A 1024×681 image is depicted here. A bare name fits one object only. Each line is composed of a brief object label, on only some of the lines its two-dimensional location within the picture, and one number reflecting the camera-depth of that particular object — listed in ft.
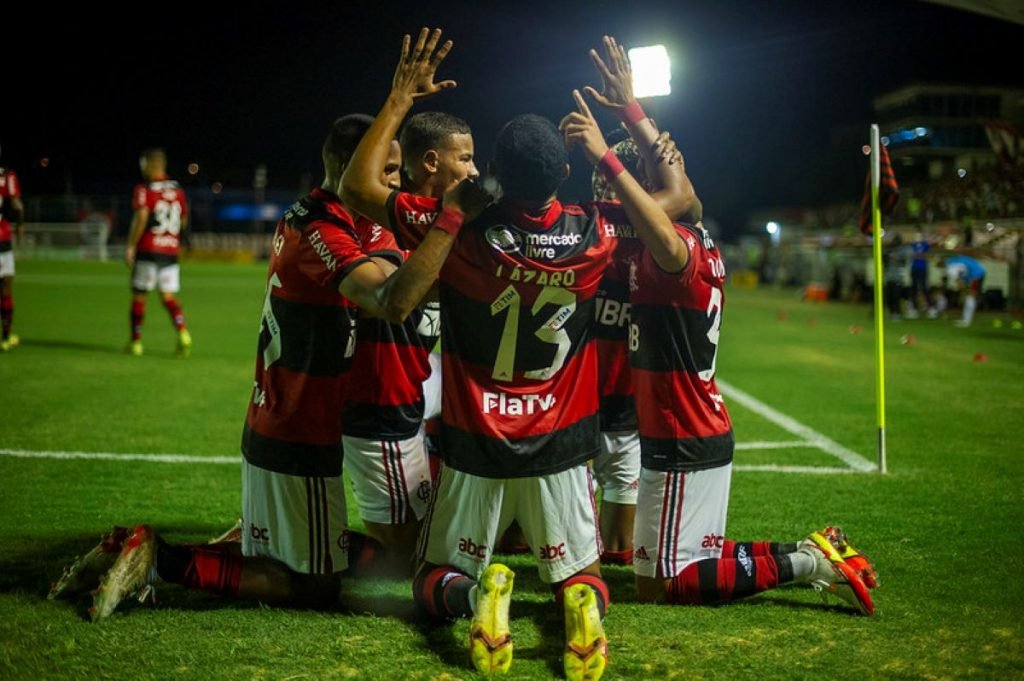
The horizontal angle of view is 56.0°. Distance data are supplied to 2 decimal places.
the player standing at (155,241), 43.45
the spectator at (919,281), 82.79
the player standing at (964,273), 83.56
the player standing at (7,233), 42.37
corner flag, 24.94
